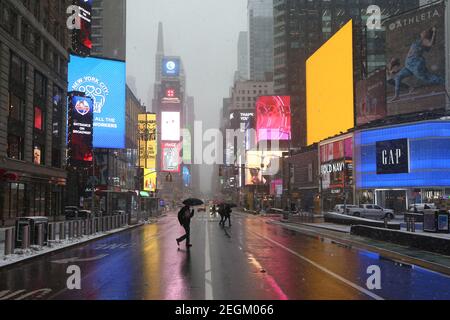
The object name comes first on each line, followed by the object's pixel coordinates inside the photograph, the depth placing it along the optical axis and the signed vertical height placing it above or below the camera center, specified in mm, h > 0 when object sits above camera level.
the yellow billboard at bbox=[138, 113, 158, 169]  100188 +10330
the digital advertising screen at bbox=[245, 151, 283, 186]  140750 +8428
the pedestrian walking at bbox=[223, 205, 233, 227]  41656 -1491
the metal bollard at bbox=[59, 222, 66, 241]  23969 -1810
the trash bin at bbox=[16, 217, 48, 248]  19609 -1434
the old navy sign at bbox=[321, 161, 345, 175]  82188 +4165
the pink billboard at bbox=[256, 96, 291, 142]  139000 +20600
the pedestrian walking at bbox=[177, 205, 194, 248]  20766 -1043
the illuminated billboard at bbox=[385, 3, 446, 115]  74938 +19946
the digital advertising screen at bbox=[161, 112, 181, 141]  167875 +21808
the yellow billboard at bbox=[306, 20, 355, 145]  88875 +20104
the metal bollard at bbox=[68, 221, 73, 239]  25558 -1937
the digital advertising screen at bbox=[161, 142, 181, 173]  163875 +12625
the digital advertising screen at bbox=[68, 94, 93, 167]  51250 +6330
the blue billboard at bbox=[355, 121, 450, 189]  68875 +5190
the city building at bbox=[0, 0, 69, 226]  39531 +7777
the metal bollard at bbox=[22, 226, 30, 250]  18984 -1638
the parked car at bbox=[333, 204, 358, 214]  56656 -1723
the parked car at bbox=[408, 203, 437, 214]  53750 -1607
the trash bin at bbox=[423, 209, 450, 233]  24812 -1433
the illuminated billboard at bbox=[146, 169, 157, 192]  107638 +1987
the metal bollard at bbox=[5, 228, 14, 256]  17750 -1712
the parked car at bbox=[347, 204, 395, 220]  54144 -2143
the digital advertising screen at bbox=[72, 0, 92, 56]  59219 +19218
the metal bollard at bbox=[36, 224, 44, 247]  20578 -1722
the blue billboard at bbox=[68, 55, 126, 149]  60281 +12652
